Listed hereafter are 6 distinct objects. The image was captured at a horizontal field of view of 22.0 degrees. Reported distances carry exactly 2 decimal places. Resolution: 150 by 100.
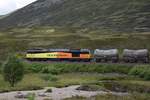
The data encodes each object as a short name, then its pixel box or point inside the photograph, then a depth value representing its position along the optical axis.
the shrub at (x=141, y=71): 89.44
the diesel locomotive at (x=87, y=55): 108.12
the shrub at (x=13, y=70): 72.38
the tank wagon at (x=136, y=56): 106.69
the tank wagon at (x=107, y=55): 109.56
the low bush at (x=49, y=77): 84.96
